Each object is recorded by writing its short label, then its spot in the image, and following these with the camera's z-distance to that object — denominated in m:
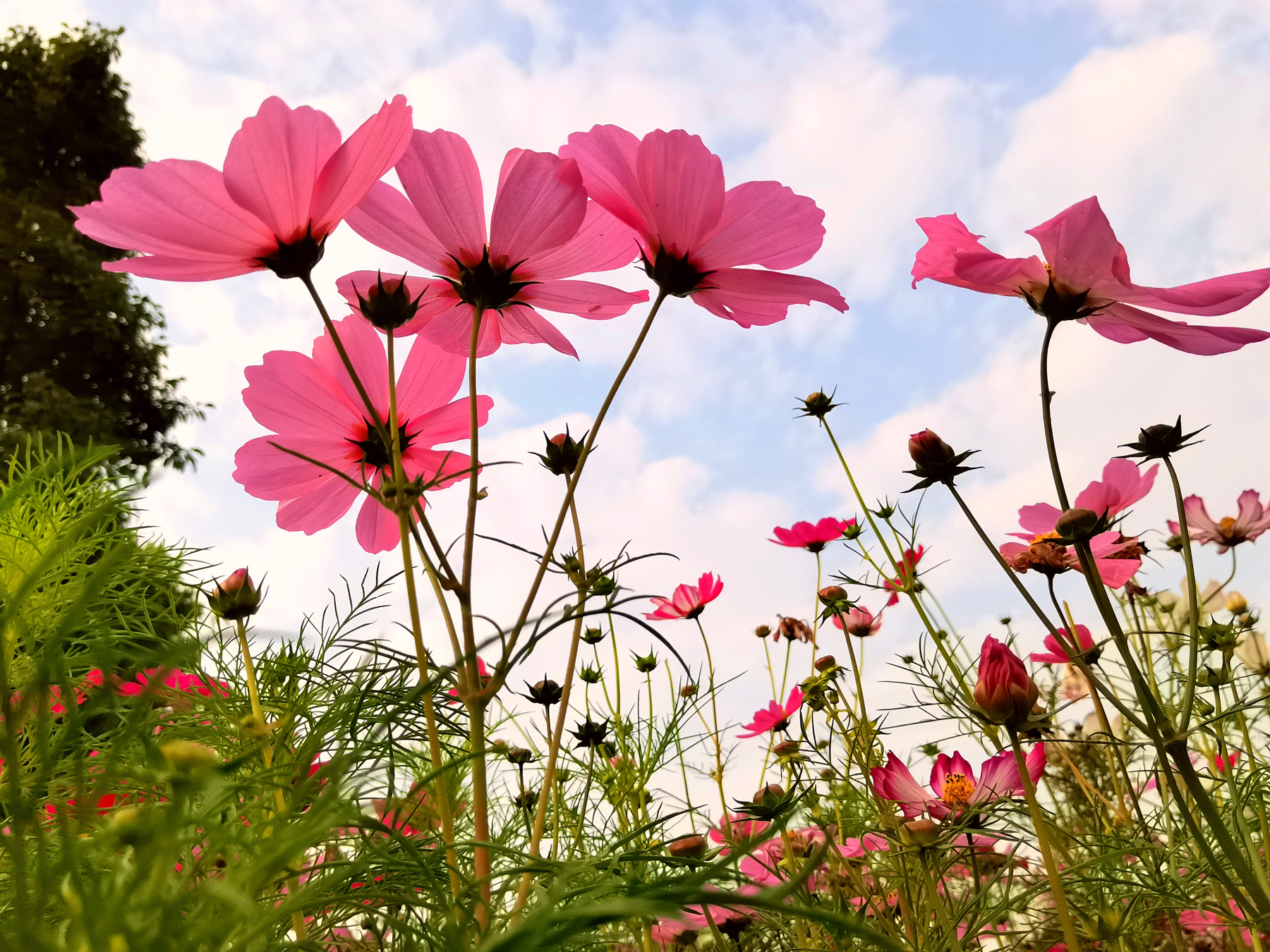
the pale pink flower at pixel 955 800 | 0.56
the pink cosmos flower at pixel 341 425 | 0.44
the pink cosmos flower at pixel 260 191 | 0.35
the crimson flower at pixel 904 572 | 0.63
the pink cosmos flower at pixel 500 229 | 0.38
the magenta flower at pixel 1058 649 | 0.68
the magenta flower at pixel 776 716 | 0.94
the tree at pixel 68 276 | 5.04
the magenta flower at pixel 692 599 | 1.01
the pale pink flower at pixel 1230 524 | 1.09
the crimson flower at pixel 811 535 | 1.05
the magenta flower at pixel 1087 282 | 0.44
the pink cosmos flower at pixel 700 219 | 0.39
